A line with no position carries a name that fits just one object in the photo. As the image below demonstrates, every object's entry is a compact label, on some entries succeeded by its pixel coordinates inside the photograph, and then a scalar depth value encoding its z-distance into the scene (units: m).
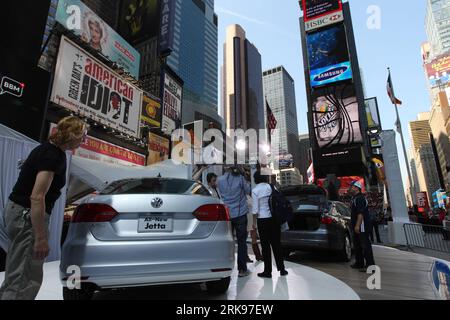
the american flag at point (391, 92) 14.72
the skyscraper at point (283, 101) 132.75
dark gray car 5.50
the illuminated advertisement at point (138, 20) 25.75
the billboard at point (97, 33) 16.02
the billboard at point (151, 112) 19.53
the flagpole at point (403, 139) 13.20
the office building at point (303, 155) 152.62
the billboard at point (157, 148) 19.24
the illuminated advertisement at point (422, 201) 41.03
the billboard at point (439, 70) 102.50
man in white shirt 4.32
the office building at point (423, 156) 124.62
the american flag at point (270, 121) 17.08
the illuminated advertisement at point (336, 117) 39.88
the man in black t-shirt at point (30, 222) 2.06
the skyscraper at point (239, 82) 134.38
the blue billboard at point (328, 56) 40.88
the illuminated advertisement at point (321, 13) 42.66
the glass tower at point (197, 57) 85.84
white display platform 3.20
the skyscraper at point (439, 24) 129.25
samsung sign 40.56
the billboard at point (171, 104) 22.42
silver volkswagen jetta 2.38
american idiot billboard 11.40
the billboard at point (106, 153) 12.52
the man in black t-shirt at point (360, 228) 4.88
